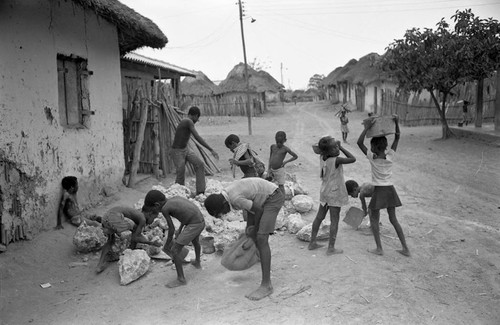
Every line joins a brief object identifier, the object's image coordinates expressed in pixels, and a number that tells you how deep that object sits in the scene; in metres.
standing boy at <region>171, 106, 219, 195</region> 7.10
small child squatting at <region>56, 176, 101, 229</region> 5.66
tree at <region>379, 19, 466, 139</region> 12.77
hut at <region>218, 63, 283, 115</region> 29.64
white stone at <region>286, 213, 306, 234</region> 5.66
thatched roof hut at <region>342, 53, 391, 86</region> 27.42
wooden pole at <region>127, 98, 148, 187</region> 7.82
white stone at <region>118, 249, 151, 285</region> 4.50
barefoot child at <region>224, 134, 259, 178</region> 5.82
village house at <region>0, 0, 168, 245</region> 4.94
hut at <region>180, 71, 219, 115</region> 29.64
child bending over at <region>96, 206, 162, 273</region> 4.71
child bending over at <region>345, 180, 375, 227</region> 5.61
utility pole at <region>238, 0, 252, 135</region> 20.24
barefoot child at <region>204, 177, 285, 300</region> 3.87
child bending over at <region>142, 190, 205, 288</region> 4.31
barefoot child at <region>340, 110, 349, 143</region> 14.51
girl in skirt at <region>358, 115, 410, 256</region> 4.83
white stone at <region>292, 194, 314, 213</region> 6.54
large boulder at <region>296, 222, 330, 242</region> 5.37
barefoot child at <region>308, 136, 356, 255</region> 4.77
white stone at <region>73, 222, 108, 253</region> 5.20
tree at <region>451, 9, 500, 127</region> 12.45
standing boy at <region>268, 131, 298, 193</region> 6.27
